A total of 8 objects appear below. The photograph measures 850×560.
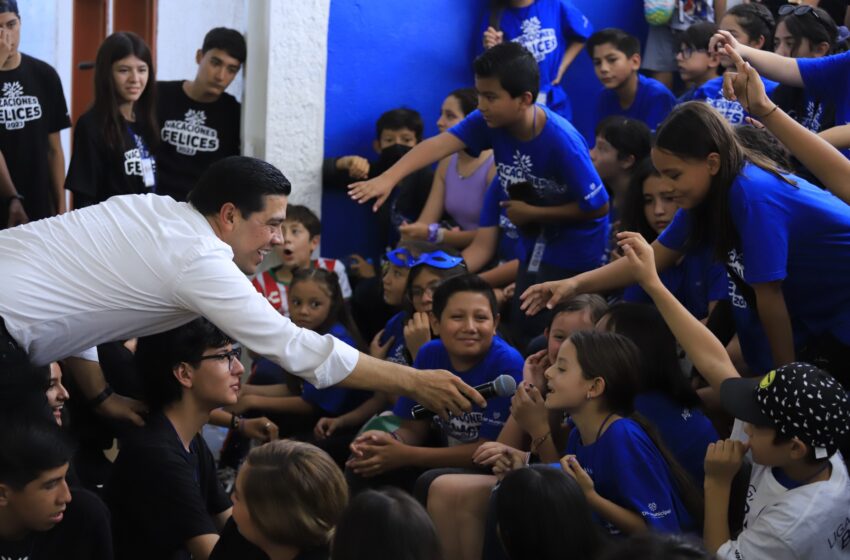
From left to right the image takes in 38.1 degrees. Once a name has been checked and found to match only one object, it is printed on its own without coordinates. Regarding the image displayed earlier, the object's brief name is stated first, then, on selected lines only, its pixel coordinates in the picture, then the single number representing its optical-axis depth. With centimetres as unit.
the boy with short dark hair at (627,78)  652
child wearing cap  311
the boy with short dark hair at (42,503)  310
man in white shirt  341
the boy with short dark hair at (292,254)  617
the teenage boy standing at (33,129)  612
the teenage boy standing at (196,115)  651
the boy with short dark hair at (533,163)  519
